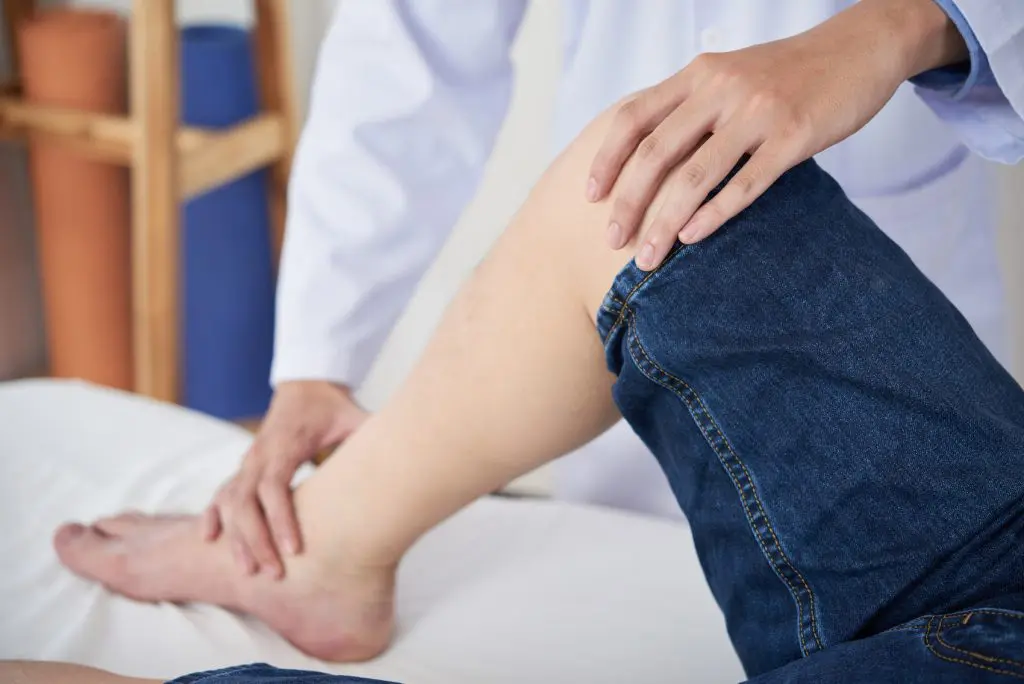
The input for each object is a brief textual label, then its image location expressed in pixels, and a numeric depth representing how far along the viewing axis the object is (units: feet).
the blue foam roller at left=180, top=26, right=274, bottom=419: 9.70
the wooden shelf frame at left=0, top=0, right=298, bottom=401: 8.96
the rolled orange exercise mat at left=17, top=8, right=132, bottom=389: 9.61
